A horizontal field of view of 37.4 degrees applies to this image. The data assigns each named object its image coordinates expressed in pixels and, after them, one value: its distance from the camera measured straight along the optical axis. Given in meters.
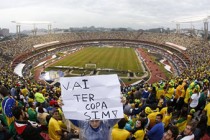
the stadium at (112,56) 43.41
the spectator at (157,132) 7.09
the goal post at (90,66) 52.77
